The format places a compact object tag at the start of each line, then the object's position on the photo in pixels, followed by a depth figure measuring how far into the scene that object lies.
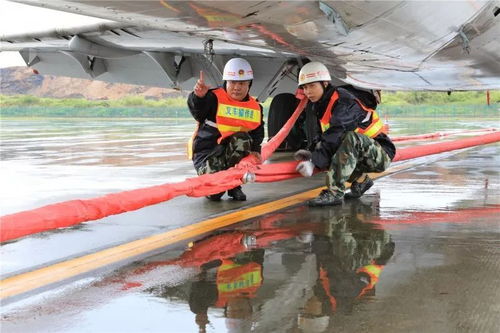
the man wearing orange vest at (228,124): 6.22
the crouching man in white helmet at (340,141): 6.03
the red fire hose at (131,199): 3.86
